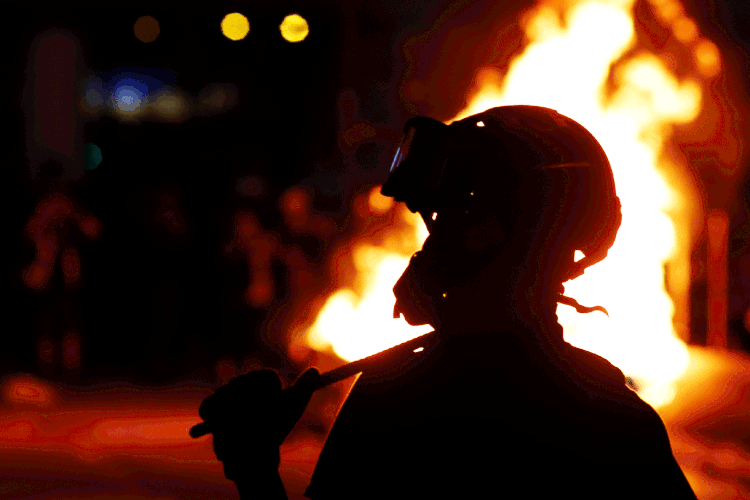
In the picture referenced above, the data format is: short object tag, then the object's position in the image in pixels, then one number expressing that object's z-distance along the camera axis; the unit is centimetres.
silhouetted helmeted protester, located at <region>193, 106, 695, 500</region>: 406
